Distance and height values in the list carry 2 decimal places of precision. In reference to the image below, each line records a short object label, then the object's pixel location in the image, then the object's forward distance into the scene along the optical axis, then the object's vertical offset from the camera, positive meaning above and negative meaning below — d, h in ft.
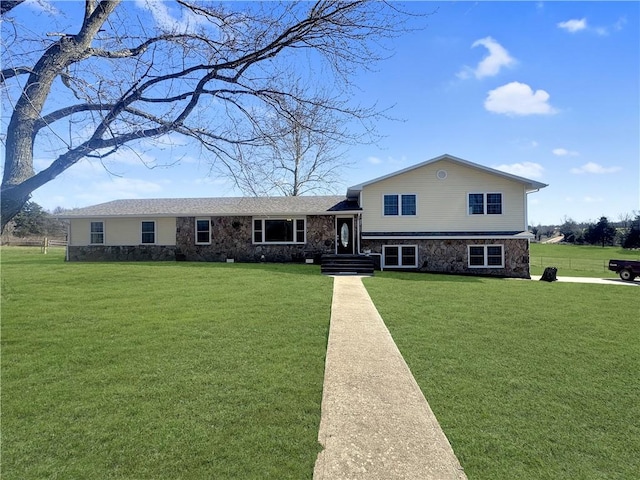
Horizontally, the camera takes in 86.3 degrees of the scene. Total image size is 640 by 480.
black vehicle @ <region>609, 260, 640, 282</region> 57.36 -4.97
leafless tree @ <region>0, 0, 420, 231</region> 11.47 +7.03
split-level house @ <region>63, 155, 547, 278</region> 57.88 +2.76
